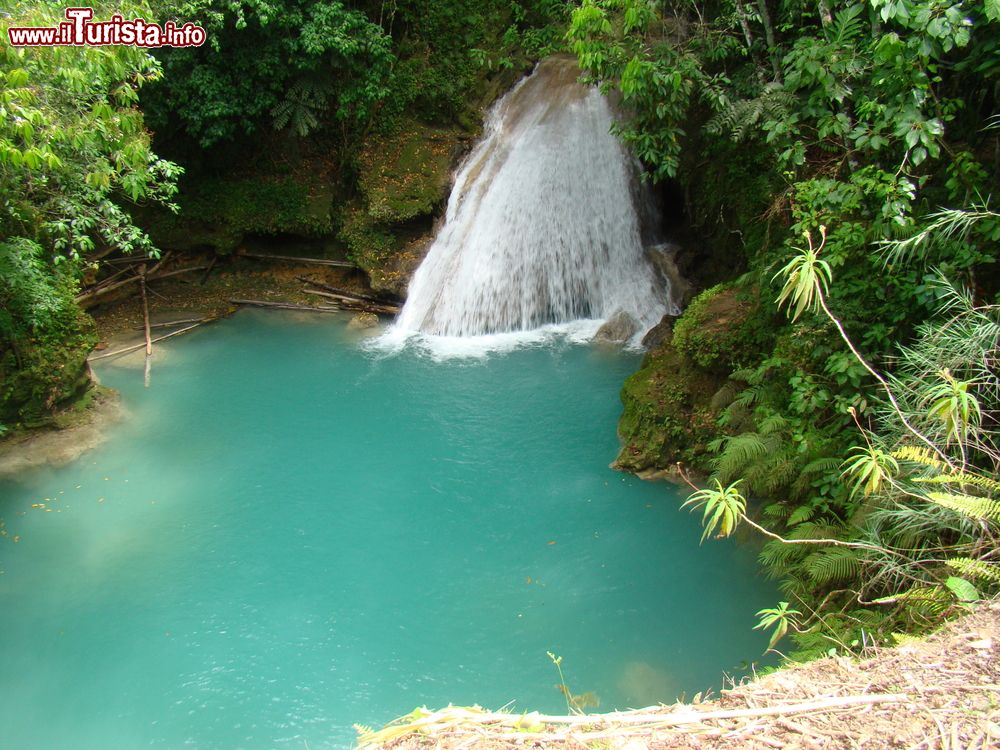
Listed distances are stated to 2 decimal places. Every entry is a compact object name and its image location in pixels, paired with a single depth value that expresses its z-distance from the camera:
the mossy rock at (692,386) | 7.49
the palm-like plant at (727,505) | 3.73
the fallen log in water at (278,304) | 11.65
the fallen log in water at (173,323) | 11.12
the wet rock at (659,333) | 9.67
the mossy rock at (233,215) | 12.06
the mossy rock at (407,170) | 11.60
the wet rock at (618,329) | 10.38
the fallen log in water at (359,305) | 11.43
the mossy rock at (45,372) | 8.21
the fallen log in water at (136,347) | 10.40
